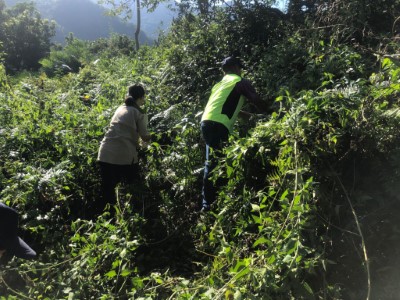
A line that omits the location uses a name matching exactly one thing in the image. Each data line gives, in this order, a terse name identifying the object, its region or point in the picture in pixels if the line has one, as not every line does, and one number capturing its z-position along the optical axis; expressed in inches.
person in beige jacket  171.2
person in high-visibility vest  153.2
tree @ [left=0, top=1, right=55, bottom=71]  1073.5
